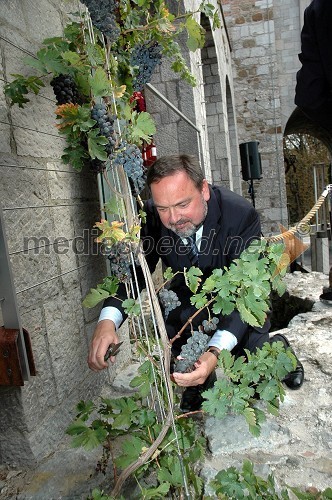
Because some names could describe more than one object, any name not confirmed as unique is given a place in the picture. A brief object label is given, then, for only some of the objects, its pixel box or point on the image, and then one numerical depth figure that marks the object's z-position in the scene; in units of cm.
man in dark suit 140
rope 361
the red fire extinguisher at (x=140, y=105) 311
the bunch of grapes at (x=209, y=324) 106
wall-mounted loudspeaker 742
